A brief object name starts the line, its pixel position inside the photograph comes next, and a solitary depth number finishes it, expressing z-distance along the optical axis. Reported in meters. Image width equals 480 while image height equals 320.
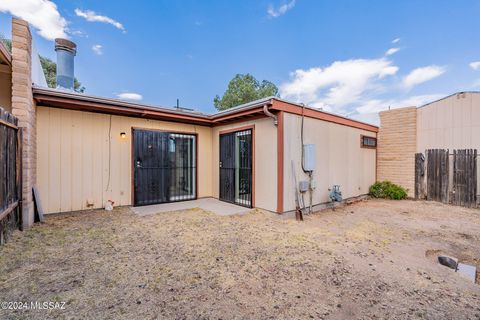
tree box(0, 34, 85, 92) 15.25
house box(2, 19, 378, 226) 4.43
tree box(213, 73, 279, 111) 17.67
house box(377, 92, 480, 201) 6.35
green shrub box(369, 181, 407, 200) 7.38
